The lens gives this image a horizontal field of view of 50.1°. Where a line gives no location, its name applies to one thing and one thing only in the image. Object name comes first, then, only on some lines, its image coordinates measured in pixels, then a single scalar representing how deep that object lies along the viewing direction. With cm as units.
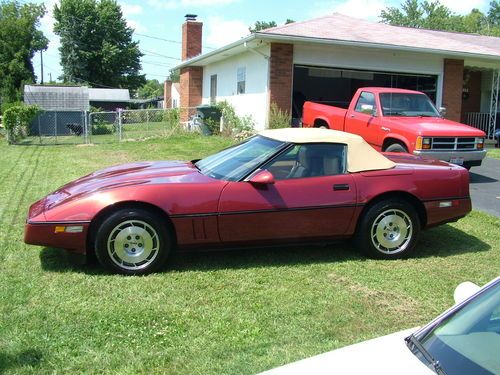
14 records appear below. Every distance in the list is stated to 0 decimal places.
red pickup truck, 1023
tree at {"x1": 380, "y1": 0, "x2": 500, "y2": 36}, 6694
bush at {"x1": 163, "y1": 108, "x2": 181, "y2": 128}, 2197
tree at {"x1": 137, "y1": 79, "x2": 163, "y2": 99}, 10975
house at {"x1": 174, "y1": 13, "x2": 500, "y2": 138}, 1580
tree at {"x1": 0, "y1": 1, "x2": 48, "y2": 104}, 5691
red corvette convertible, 505
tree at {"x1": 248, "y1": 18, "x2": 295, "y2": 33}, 8160
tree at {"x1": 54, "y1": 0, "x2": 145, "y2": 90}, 6222
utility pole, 6347
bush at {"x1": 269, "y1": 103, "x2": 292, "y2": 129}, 1557
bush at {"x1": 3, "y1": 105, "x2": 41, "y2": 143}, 1908
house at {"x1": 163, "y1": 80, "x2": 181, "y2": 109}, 4774
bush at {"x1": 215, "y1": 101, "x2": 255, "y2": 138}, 1738
